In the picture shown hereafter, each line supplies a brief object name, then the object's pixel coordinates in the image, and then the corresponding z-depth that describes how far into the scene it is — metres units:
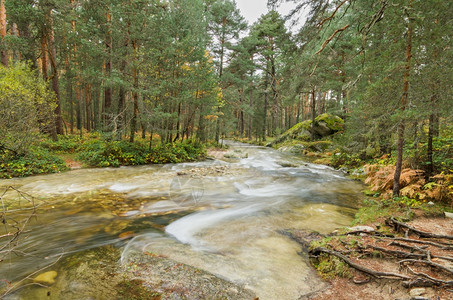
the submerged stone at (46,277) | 2.71
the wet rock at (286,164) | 12.88
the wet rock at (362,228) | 4.09
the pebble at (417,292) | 2.34
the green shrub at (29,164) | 8.21
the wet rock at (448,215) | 4.64
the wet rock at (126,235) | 4.07
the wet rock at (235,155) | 16.58
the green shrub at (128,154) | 10.92
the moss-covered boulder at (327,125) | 20.70
